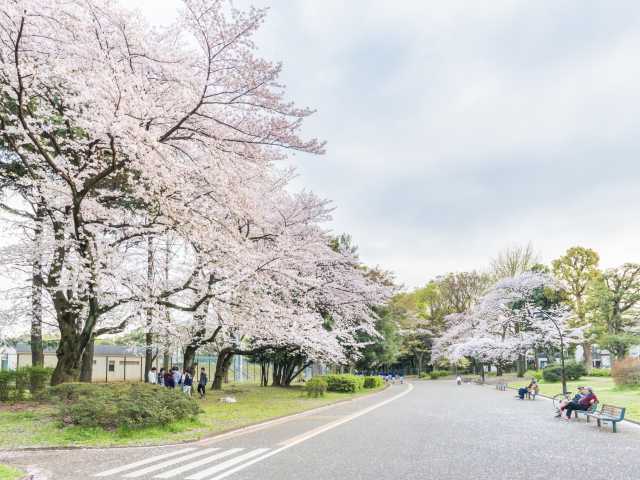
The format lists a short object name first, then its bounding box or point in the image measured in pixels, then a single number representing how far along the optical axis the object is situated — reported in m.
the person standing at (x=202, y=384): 23.26
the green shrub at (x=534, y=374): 44.78
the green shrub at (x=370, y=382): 40.62
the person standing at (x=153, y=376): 23.39
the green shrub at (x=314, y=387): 26.66
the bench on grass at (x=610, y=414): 13.31
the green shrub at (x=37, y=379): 17.34
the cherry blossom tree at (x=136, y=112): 10.27
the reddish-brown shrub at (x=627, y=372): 28.08
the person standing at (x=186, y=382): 21.03
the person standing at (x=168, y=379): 20.62
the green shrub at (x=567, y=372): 40.31
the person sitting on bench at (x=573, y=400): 16.44
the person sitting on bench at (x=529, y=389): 26.52
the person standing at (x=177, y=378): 22.81
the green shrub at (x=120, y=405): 11.42
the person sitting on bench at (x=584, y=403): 15.98
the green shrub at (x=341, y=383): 31.89
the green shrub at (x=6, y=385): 16.05
